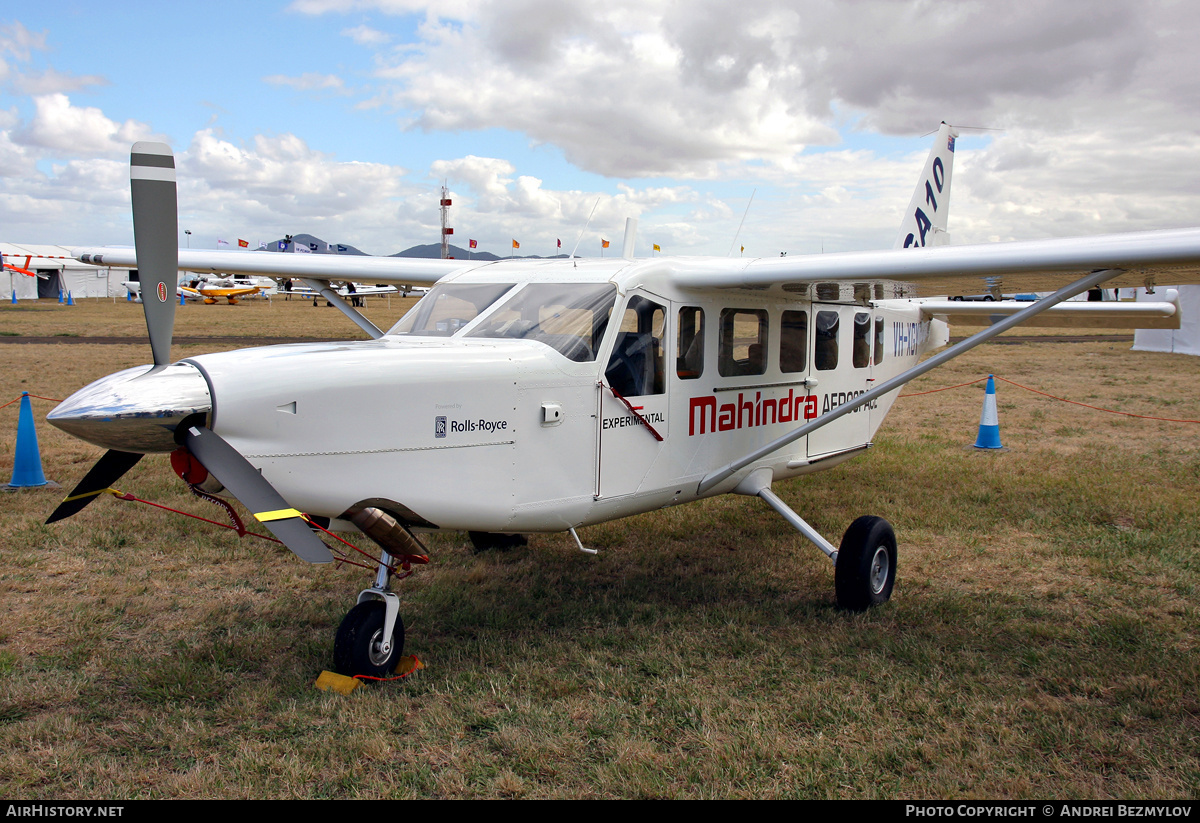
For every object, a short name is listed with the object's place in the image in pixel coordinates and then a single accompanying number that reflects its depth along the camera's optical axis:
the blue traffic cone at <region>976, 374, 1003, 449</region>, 10.72
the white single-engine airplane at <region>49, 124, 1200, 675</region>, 3.55
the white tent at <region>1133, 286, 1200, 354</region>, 21.78
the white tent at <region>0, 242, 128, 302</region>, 57.34
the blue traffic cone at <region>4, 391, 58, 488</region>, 7.97
